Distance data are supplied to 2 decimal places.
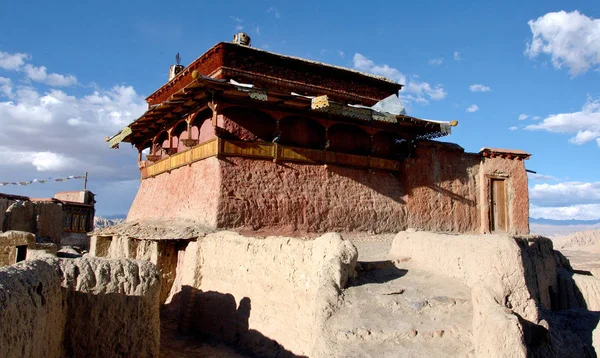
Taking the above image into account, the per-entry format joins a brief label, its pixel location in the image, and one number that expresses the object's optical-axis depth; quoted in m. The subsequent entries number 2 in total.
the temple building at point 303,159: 14.02
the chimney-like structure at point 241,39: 17.86
